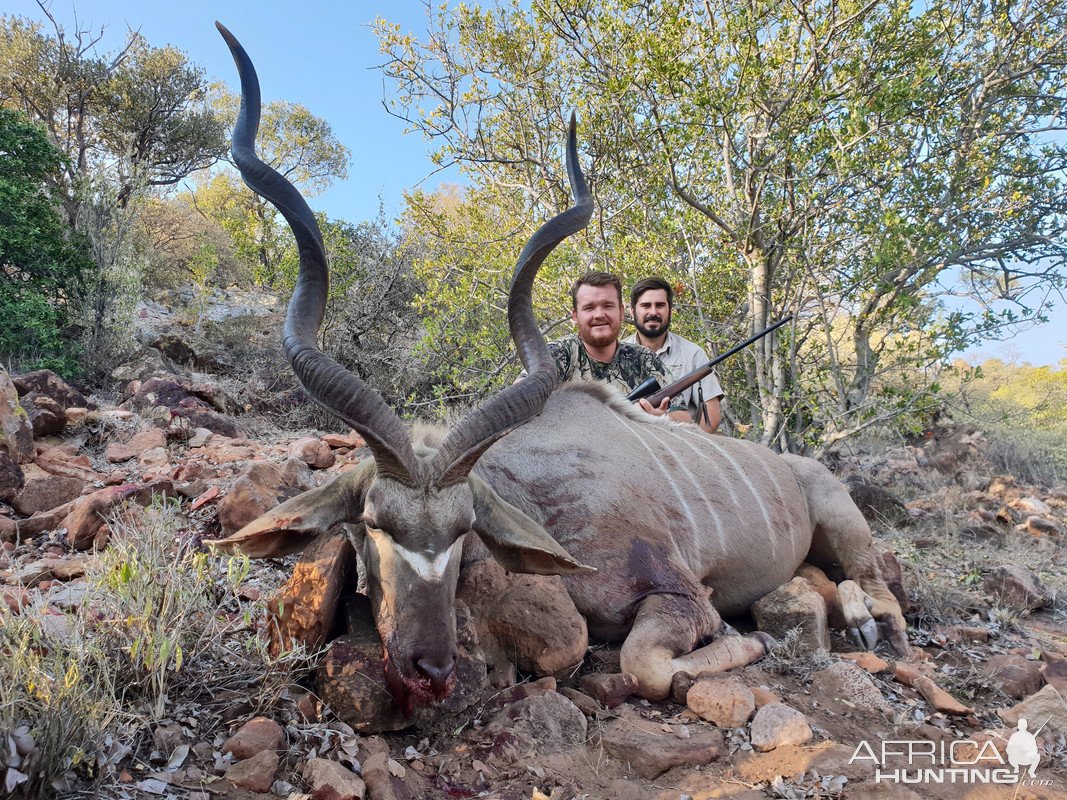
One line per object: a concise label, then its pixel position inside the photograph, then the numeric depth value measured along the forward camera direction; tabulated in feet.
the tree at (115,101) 56.80
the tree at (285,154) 82.79
